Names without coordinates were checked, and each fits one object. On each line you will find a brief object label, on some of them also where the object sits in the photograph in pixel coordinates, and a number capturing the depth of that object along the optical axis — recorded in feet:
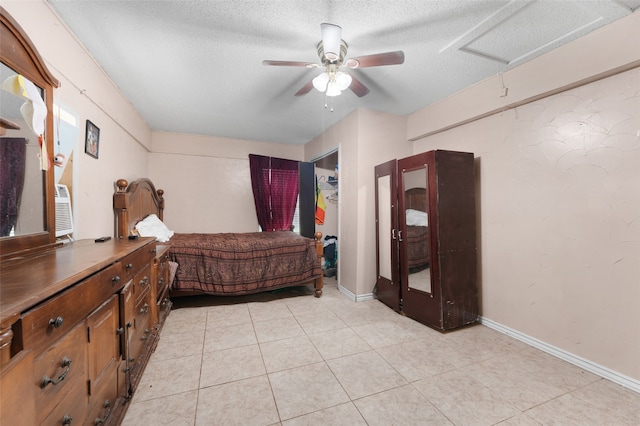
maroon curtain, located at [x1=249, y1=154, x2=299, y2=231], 15.61
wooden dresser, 2.11
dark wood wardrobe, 8.10
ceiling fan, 5.36
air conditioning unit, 5.50
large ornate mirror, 3.92
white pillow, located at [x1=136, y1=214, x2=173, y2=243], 9.96
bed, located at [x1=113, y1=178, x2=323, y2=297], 9.54
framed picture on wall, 6.92
